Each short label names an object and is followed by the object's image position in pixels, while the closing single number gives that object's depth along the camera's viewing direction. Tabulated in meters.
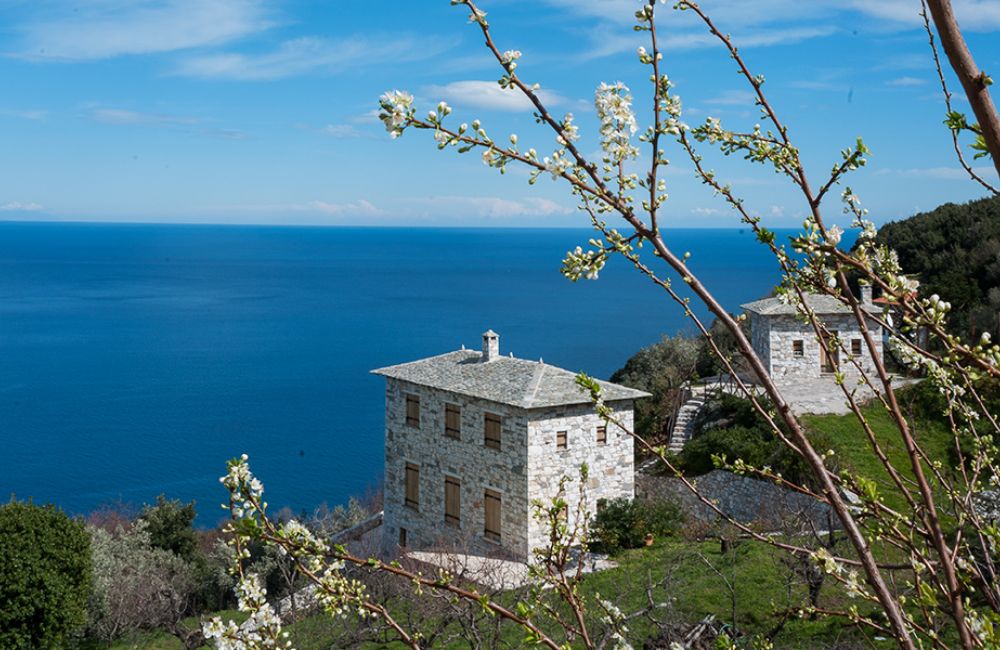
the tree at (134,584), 22.81
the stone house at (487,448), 23.64
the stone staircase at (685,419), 29.88
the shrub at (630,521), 23.36
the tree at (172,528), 29.58
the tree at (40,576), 17.91
